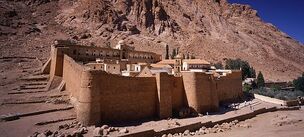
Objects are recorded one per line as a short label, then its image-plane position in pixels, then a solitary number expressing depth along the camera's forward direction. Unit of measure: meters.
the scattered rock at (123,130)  16.45
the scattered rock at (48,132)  15.05
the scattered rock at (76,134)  15.44
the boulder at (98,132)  15.89
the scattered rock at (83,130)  15.90
